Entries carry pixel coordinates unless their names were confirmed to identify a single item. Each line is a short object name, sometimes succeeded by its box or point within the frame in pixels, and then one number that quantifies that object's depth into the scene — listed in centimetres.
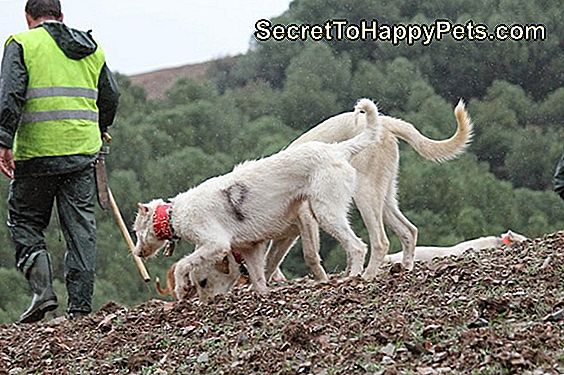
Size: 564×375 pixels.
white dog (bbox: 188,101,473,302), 1880
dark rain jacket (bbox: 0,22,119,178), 1628
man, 1673
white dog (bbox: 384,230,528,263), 2420
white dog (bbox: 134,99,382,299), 1682
